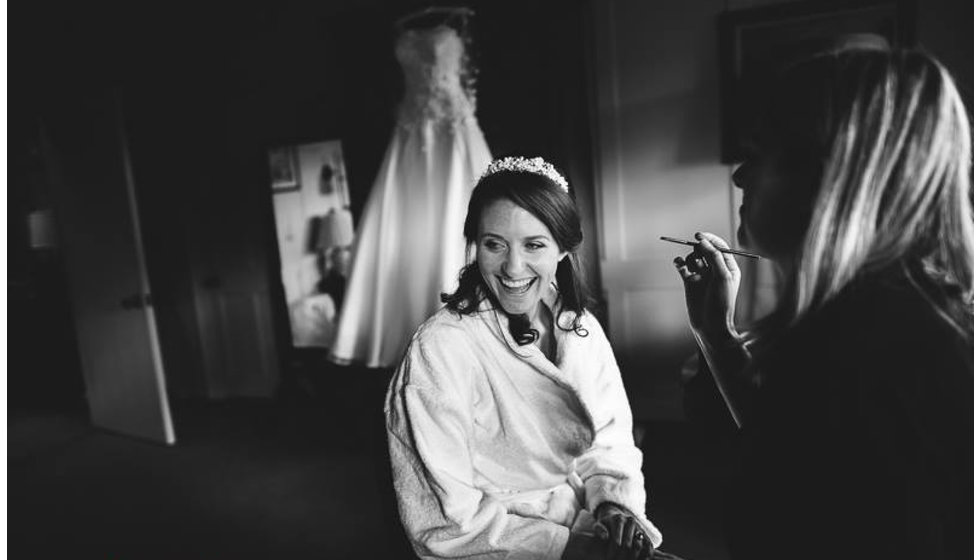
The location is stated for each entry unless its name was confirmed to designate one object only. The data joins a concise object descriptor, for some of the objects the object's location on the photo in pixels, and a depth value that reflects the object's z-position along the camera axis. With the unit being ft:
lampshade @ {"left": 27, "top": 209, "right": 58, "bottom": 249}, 14.66
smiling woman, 3.02
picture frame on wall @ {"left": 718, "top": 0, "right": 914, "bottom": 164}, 7.48
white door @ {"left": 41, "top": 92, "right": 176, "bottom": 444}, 9.62
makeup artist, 1.70
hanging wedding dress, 6.48
